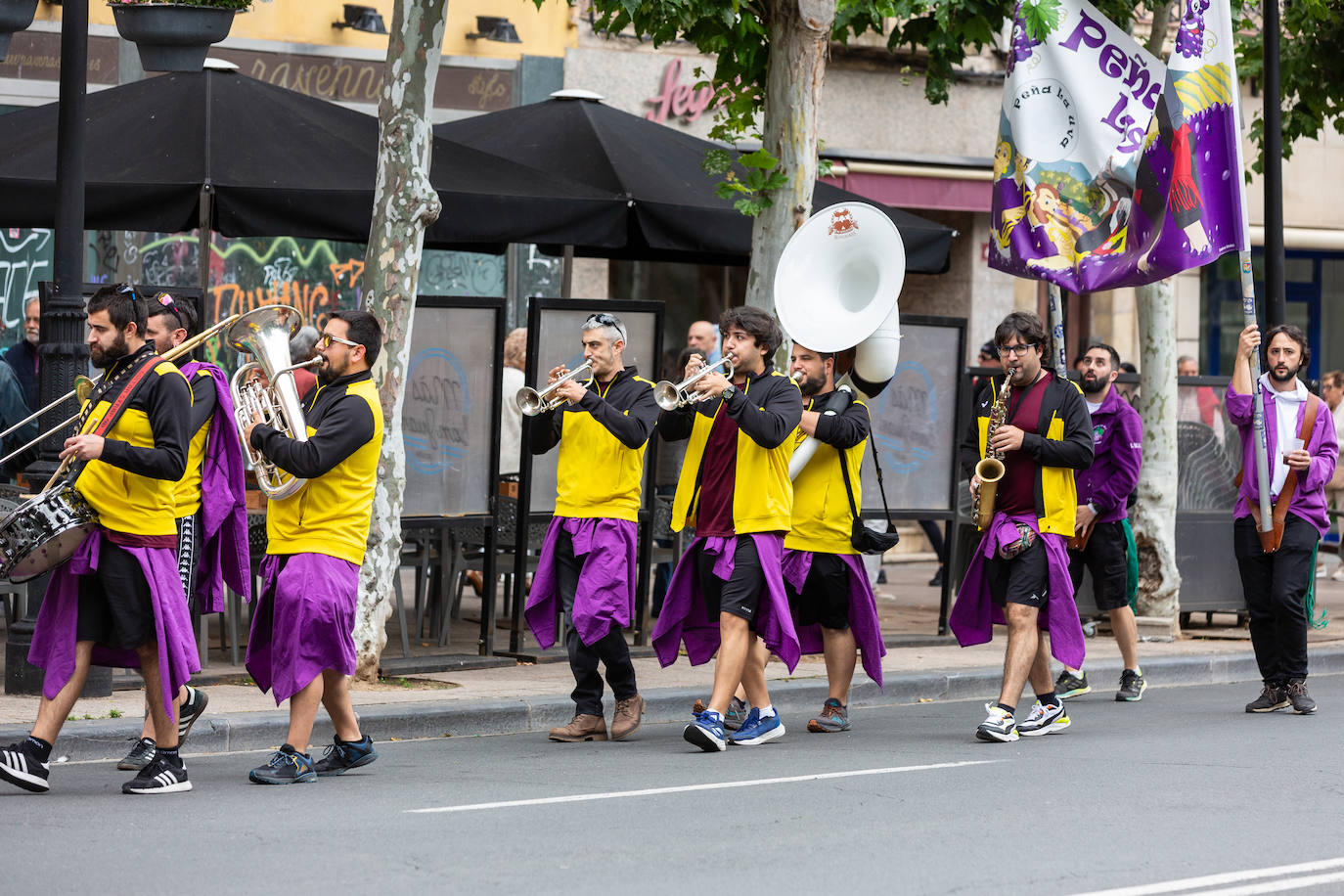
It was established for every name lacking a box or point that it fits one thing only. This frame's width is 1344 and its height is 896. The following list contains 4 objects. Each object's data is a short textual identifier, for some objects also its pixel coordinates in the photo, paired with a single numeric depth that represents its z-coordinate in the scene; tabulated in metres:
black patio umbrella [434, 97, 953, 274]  19.95
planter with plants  17.97
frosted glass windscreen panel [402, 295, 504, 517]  17.57
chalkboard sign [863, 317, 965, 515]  20.43
